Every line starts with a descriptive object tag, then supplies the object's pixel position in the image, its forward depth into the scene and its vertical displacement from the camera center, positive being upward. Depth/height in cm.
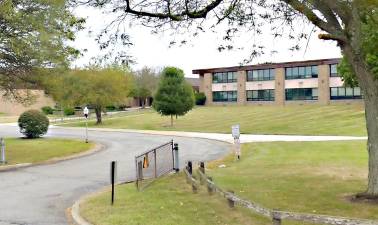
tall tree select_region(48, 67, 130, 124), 5506 +178
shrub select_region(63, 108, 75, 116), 8075 -108
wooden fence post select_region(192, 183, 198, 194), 1212 -212
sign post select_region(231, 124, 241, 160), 2101 -157
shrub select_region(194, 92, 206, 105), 8488 +60
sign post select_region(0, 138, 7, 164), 2028 -199
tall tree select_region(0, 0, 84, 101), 1970 +265
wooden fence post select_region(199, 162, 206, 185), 1241 -187
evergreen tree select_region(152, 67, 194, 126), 4891 +82
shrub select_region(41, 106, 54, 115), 8612 -86
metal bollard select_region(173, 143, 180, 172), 1611 -192
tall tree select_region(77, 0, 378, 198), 1018 +125
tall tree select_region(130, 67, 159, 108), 9012 +360
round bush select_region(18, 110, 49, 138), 3475 -129
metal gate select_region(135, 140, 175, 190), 1292 -182
